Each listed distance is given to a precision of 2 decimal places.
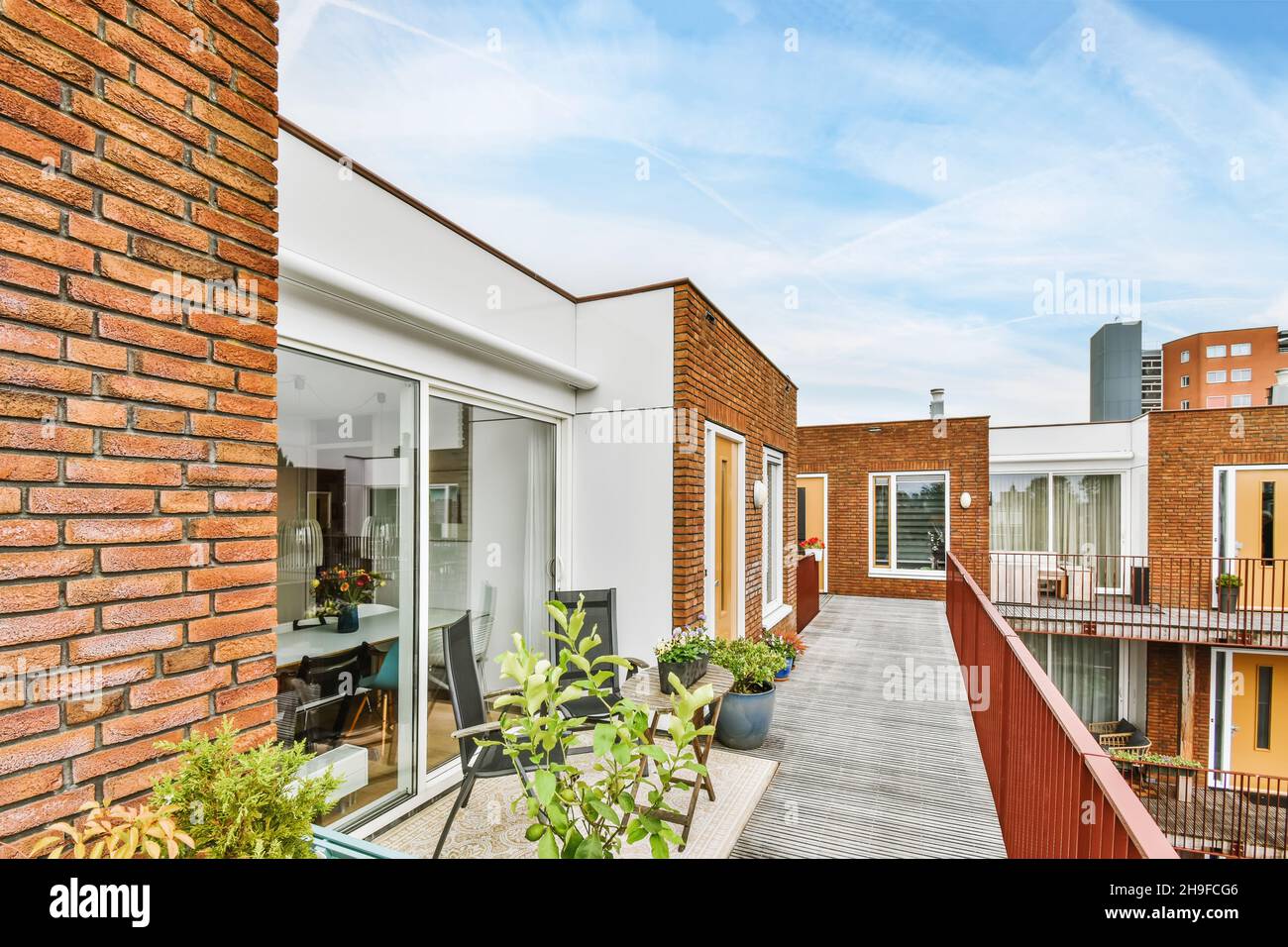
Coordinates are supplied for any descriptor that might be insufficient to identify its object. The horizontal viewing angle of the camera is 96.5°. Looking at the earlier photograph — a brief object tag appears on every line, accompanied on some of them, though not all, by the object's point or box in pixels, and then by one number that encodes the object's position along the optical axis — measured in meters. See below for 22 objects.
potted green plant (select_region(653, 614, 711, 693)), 4.04
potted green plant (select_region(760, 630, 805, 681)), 5.93
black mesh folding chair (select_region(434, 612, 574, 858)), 2.67
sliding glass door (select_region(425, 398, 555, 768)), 3.44
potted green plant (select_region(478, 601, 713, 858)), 1.09
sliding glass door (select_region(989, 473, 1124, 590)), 11.29
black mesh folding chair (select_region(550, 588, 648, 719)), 4.08
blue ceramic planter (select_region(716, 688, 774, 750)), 4.21
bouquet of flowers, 2.85
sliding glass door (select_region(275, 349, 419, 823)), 2.69
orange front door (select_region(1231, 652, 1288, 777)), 8.84
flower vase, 2.92
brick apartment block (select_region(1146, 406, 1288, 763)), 9.38
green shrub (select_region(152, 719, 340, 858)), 1.25
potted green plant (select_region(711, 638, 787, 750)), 4.21
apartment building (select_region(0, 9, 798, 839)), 1.30
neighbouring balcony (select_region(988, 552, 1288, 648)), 8.16
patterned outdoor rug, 2.79
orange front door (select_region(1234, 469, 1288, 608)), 9.50
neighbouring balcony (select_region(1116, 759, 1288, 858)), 6.73
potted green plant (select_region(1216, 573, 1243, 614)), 9.06
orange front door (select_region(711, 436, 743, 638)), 5.72
